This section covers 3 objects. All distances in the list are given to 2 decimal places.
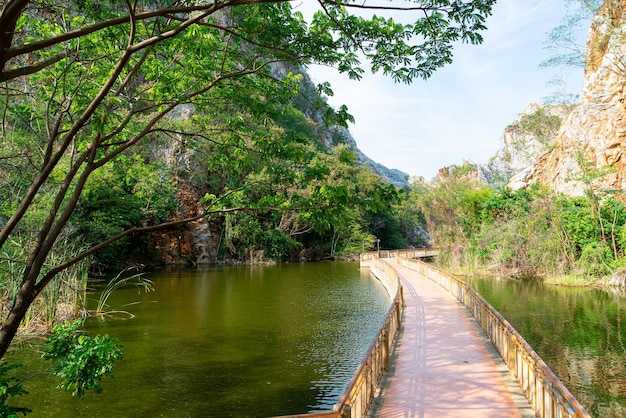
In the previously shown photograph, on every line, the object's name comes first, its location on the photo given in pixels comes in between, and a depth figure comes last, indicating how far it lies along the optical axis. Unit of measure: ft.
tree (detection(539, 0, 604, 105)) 98.32
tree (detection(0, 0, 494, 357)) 15.87
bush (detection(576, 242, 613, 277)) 75.87
